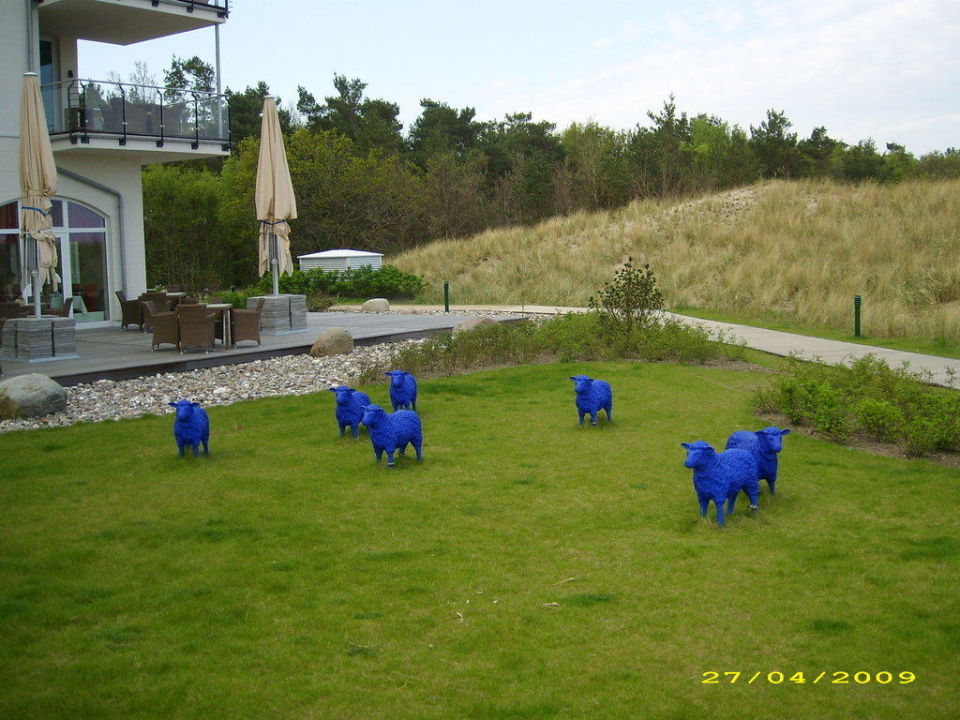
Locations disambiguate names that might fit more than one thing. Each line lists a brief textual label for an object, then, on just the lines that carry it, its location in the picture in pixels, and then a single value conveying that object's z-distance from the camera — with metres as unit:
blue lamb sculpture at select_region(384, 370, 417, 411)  9.81
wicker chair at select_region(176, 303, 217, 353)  14.25
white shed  28.84
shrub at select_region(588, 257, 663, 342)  14.87
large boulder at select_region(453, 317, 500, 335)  15.32
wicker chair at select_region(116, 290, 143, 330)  18.44
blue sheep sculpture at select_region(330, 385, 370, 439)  9.33
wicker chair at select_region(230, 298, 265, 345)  15.27
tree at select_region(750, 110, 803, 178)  42.81
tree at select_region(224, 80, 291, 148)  50.69
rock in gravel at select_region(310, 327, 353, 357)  15.15
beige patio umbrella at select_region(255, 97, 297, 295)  17.17
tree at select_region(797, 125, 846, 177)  44.62
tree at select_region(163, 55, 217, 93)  61.91
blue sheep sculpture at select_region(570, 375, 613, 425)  9.55
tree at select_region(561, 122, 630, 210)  39.47
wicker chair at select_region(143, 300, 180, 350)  14.54
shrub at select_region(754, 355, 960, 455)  8.41
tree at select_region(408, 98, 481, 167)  57.84
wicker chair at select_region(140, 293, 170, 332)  17.37
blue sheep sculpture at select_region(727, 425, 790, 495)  6.84
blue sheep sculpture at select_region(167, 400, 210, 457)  8.46
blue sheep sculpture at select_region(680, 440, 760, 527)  6.36
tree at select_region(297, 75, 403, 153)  50.31
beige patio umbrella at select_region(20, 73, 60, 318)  14.32
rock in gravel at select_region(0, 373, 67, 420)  10.70
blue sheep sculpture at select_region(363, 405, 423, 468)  8.20
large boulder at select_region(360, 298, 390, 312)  23.98
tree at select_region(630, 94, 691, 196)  39.03
